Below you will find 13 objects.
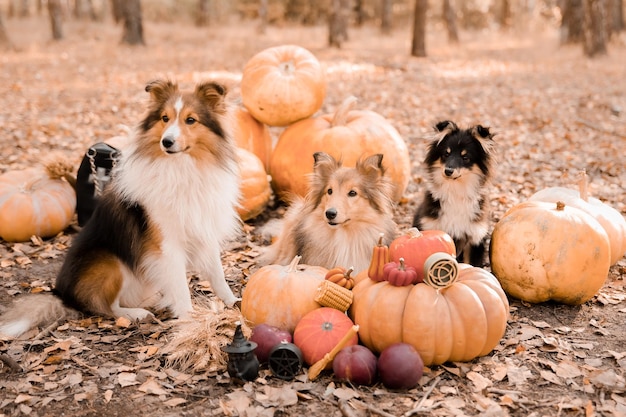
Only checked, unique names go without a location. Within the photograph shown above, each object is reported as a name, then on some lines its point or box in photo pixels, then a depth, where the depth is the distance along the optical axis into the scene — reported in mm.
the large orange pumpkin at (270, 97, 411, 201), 6316
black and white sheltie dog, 4875
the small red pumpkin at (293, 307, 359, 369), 3557
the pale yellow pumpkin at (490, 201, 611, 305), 4348
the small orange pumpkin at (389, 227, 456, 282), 3791
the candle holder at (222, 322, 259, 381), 3350
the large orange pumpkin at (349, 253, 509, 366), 3514
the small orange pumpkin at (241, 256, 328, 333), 3846
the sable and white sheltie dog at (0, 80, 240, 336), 4176
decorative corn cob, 3754
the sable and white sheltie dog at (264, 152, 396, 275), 4500
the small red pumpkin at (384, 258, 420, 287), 3629
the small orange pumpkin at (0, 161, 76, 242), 5633
